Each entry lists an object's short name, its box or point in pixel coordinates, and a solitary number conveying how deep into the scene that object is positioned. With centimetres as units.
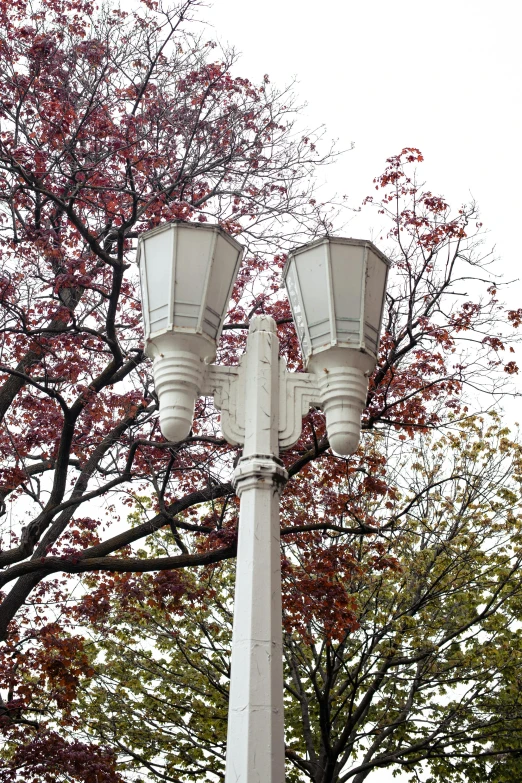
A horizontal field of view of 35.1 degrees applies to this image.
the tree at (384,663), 1470
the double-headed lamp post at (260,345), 359
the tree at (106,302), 924
